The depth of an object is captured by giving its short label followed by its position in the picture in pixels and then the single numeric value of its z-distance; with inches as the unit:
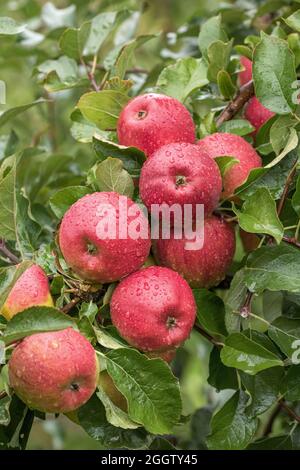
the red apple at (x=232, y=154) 61.1
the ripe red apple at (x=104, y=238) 58.2
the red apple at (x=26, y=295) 57.8
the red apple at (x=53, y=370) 55.9
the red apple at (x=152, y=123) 60.5
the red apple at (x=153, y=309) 57.9
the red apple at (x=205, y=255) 59.9
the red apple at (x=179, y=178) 59.0
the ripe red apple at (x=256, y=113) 64.6
